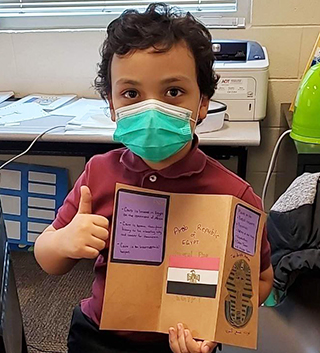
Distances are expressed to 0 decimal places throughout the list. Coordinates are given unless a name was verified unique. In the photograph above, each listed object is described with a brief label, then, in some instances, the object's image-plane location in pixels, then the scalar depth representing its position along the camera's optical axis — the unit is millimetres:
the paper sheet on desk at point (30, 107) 1908
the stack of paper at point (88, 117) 1738
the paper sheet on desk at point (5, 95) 2209
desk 1676
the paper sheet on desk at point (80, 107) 1972
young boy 822
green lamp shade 1593
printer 1793
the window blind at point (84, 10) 2148
